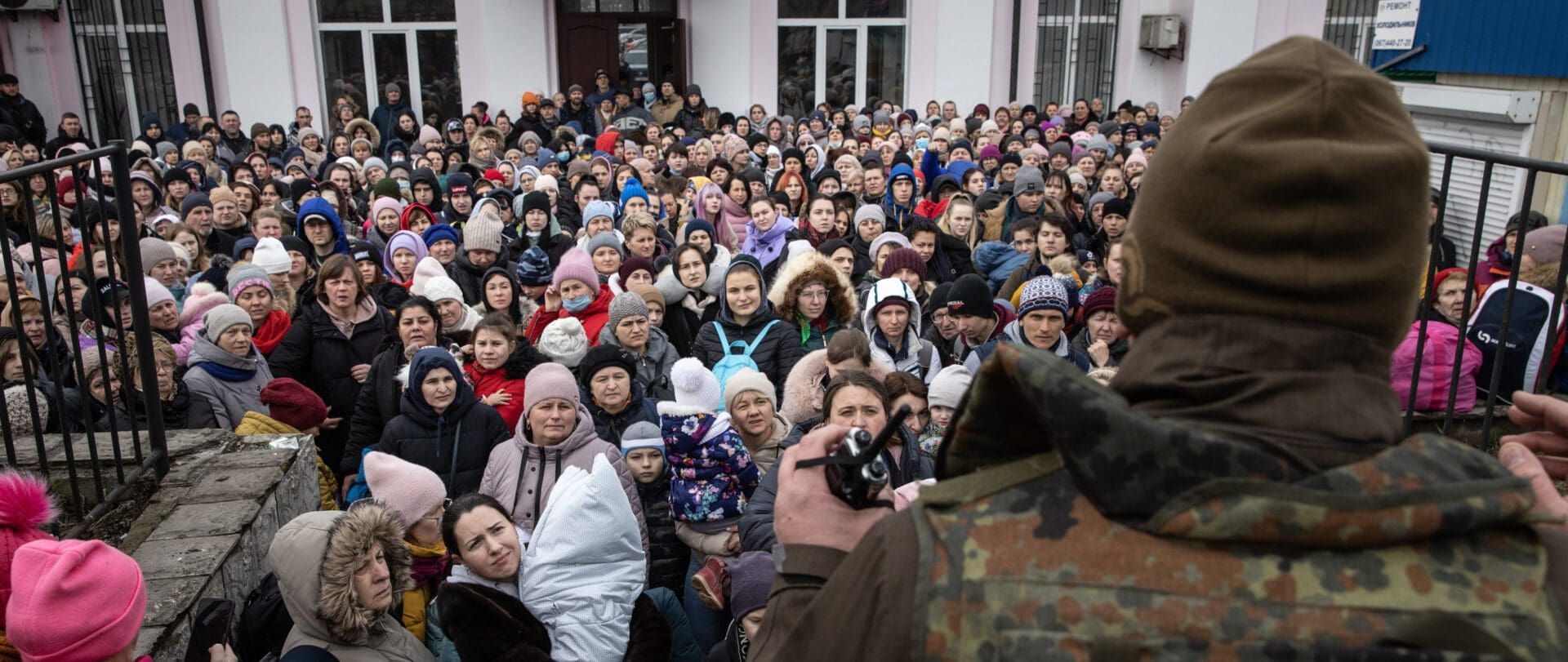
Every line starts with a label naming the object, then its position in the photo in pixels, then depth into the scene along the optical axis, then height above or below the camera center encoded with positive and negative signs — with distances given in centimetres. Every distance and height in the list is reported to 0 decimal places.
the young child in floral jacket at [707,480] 377 -147
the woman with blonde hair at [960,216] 794 -119
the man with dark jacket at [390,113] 1659 -94
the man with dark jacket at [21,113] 1490 -85
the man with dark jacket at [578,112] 1638 -91
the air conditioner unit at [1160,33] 1788 +28
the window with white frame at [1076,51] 1891 -1
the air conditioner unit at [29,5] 1597 +63
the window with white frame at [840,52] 1870 -4
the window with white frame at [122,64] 1703 -23
